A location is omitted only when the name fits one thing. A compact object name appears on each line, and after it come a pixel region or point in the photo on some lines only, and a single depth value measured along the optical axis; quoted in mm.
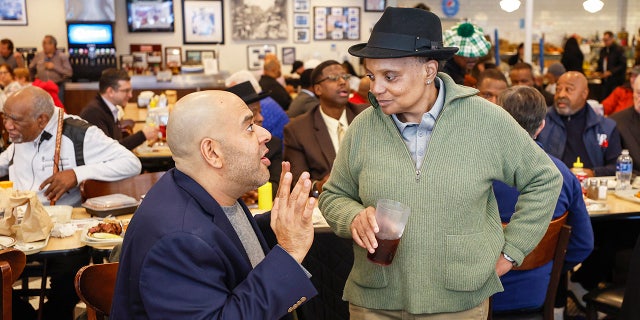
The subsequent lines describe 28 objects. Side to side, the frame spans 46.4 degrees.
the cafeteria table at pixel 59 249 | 3389
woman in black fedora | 2451
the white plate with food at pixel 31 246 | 3361
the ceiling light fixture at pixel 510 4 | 9289
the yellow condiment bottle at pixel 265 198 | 4094
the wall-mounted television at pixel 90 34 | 13898
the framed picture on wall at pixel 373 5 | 15797
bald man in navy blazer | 1813
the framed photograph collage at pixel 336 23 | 15539
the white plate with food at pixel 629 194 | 4328
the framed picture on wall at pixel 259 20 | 15078
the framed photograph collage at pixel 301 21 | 15375
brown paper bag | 3438
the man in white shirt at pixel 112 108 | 6055
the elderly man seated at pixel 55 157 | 4109
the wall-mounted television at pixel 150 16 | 14414
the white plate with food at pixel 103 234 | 3414
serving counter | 12180
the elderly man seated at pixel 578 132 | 5289
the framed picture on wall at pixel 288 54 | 15414
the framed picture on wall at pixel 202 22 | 14914
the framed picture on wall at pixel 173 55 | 14566
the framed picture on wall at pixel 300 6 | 15367
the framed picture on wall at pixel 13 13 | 14281
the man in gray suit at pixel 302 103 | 6984
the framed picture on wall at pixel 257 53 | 15195
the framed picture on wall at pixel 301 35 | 15414
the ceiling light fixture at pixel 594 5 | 9741
